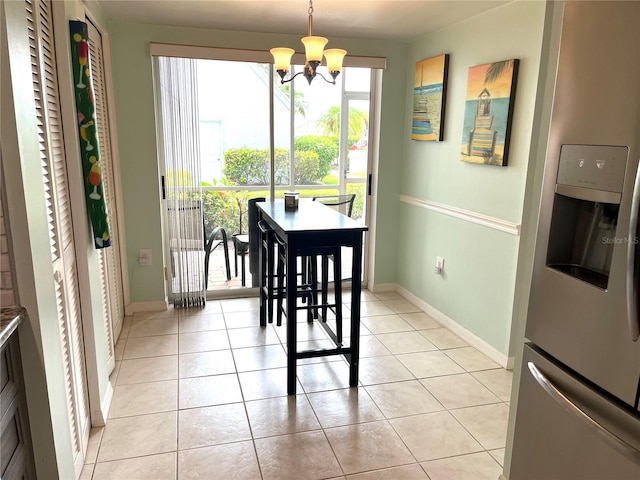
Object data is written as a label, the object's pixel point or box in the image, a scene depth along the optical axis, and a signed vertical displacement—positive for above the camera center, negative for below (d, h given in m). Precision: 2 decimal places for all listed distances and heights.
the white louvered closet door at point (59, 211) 1.66 -0.28
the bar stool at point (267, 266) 3.30 -0.90
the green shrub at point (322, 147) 4.12 -0.04
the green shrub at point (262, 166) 3.98 -0.21
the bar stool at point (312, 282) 2.76 -0.97
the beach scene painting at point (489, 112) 2.83 +0.21
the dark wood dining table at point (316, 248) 2.52 -0.56
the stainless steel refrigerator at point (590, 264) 1.19 -0.33
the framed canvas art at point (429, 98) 3.51 +0.36
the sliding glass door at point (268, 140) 3.85 +0.02
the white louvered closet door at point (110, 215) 2.86 -0.53
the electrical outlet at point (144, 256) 3.78 -0.92
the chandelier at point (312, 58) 2.38 +0.44
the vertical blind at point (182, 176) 3.63 -0.28
